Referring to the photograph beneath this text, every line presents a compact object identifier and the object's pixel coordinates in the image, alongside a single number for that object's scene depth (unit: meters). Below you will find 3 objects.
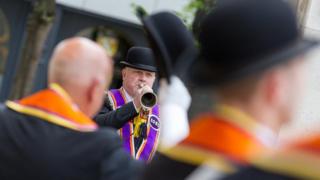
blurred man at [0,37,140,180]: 5.29
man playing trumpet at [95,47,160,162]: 10.50
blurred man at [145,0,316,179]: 3.84
